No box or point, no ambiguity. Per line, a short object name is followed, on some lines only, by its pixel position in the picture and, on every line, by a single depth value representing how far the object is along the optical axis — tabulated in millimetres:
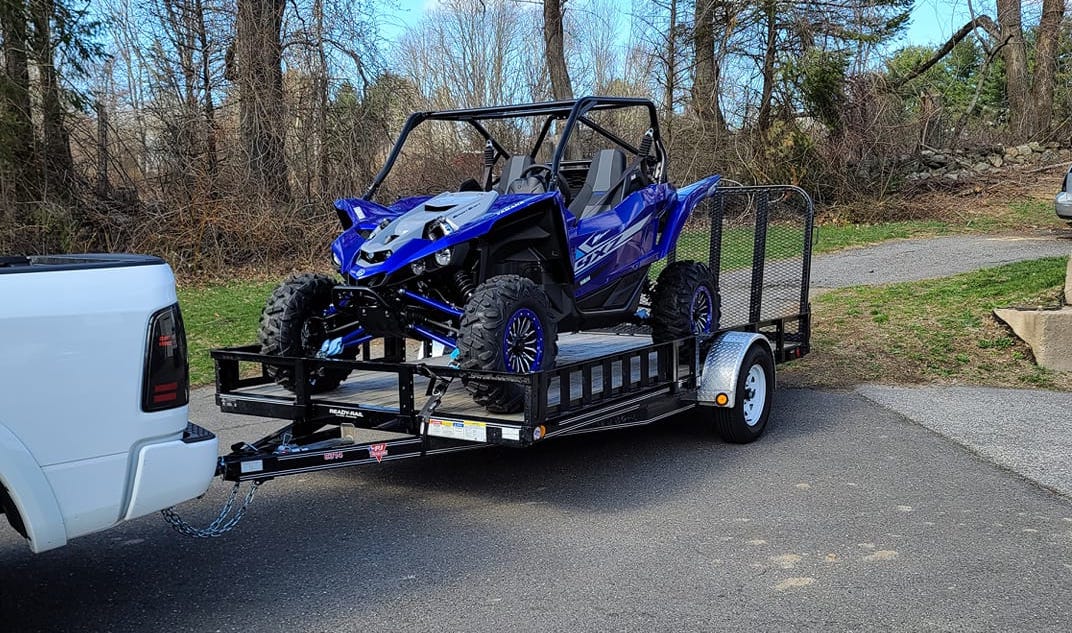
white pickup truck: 3371
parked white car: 16344
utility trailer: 5125
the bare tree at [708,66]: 22094
